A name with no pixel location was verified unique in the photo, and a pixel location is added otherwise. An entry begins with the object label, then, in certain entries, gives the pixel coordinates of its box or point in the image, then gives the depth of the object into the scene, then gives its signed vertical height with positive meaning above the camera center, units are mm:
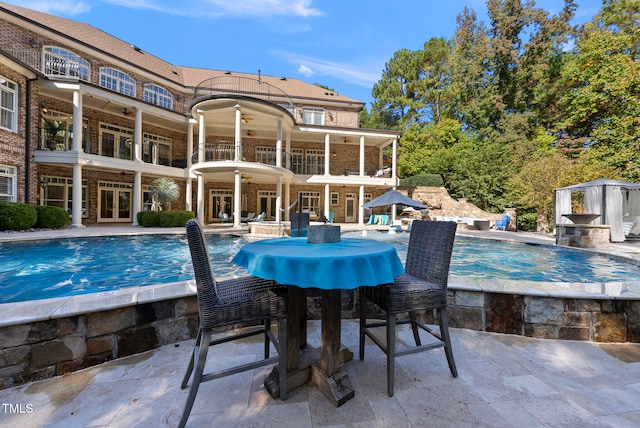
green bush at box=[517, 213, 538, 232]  16172 -338
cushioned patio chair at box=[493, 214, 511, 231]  14492 -374
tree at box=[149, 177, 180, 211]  12883 +956
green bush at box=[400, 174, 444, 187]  19547 +2419
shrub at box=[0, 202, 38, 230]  8602 -208
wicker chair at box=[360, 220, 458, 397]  1980 -559
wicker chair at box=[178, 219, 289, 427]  1678 -603
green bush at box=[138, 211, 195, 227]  12164 -308
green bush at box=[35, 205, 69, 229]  9867 -260
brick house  10938 +4327
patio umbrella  11023 +580
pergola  9750 +589
